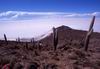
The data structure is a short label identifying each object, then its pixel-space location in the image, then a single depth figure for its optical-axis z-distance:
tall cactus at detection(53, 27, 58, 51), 9.72
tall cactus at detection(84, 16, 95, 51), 8.59
